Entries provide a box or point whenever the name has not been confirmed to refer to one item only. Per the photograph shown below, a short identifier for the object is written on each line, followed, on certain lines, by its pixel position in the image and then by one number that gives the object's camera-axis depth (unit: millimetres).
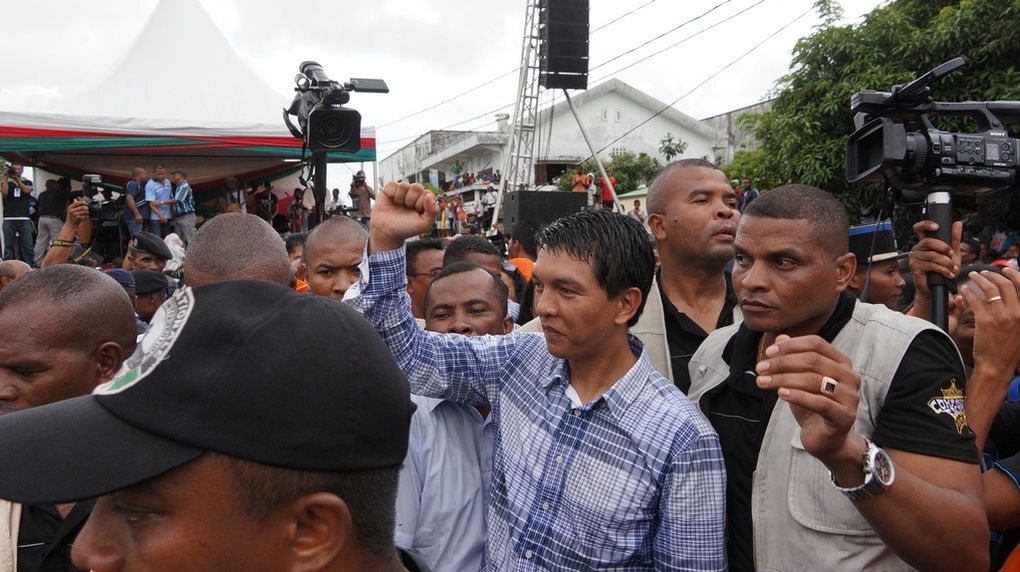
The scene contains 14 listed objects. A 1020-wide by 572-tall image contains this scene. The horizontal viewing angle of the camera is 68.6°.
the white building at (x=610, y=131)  34000
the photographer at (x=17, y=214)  10195
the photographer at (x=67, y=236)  4898
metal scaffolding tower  17608
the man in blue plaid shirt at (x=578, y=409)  1693
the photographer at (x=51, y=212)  10062
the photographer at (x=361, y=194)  12703
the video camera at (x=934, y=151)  2277
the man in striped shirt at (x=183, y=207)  10609
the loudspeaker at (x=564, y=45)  16375
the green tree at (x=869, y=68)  9070
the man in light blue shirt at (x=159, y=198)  10344
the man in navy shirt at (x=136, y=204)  10188
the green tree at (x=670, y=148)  31167
